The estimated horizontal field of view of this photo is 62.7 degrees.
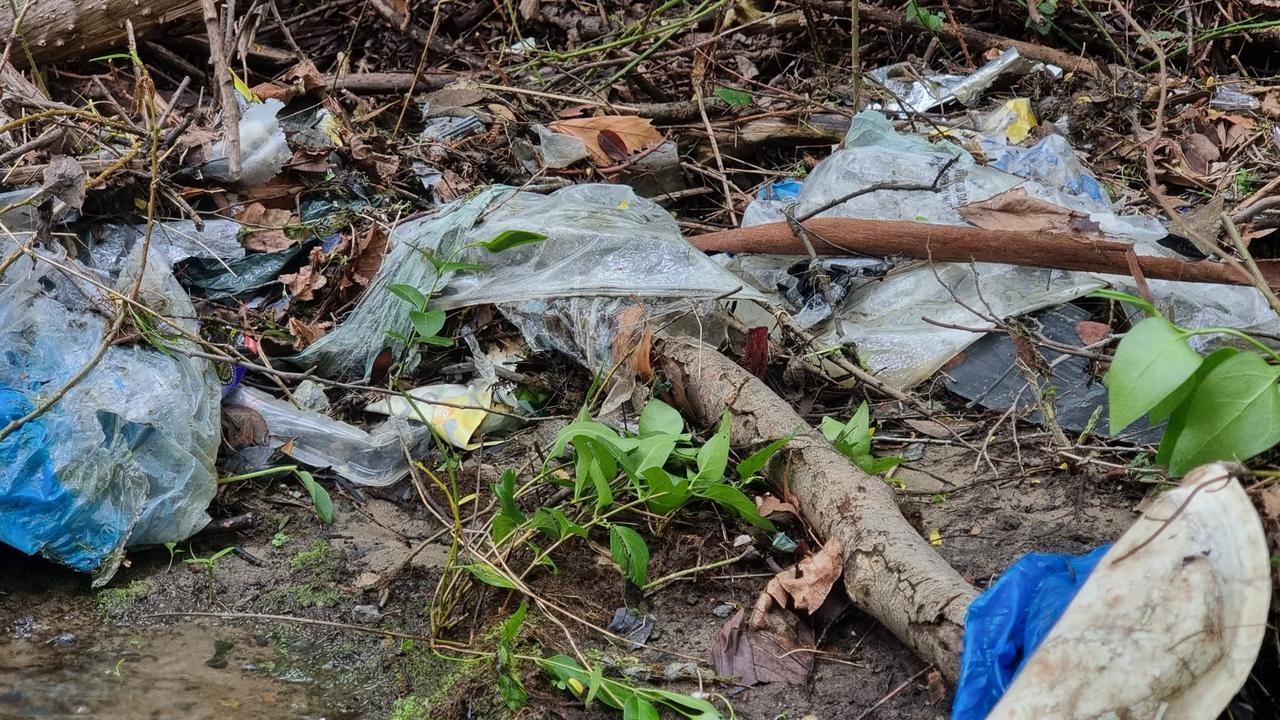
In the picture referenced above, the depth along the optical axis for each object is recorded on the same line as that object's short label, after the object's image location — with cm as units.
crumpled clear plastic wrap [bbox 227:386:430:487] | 268
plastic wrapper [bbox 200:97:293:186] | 336
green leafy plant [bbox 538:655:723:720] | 185
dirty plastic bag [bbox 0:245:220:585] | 222
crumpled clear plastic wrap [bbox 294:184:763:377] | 279
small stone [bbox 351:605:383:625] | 224
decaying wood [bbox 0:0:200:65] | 383
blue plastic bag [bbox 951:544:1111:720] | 162
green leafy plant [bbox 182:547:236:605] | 235
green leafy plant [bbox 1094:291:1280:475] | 150
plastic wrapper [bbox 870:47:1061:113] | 408
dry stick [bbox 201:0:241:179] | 312
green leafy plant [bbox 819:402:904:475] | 238
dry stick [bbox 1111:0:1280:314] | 156
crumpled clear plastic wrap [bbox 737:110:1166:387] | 279
